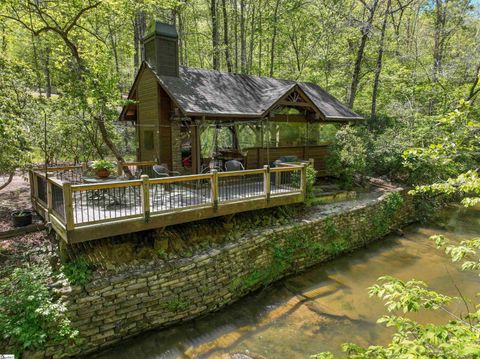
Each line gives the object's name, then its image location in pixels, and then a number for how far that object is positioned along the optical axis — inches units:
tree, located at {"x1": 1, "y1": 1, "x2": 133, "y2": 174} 394.6
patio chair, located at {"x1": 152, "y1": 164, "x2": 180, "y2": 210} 370.9
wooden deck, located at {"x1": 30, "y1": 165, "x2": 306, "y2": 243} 236.5
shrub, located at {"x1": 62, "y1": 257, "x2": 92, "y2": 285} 232.1
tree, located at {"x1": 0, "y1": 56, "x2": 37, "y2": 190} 283.3
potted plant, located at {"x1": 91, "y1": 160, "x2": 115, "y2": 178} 305.1
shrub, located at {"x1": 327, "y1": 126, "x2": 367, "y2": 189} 510.9
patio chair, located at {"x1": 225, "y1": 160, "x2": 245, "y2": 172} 421.1
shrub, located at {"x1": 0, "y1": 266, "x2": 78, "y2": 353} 198.8
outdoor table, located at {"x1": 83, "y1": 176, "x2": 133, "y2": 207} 288.3
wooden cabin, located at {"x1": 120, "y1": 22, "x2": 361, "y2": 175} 411.1
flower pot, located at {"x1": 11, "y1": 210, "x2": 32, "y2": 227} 329.1
